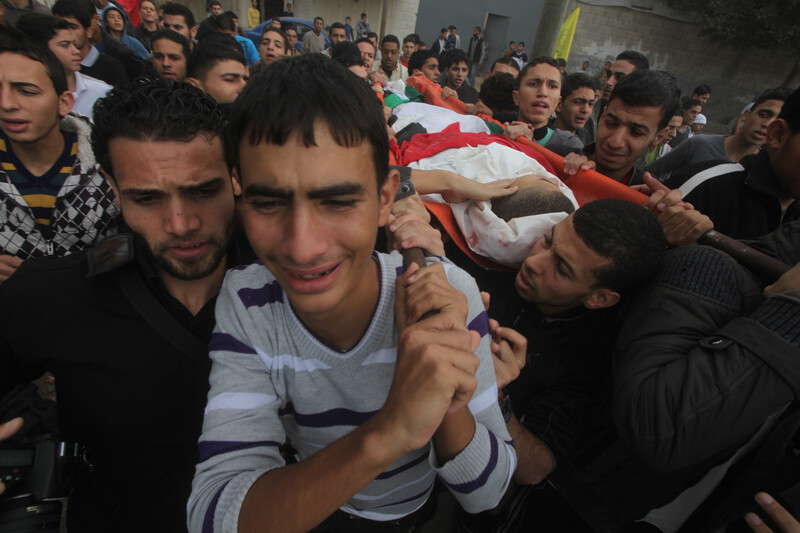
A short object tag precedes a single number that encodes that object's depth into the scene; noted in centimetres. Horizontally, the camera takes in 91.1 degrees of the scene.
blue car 1256
